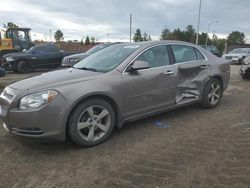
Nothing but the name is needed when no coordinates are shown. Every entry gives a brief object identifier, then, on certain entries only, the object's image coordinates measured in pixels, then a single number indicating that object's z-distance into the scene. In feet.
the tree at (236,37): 197.55
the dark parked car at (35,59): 33.63
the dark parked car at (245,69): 23.46
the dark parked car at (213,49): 60.55
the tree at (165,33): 144.09
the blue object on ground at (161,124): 11.01
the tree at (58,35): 164.32
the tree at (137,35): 145.64
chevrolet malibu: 8.30
